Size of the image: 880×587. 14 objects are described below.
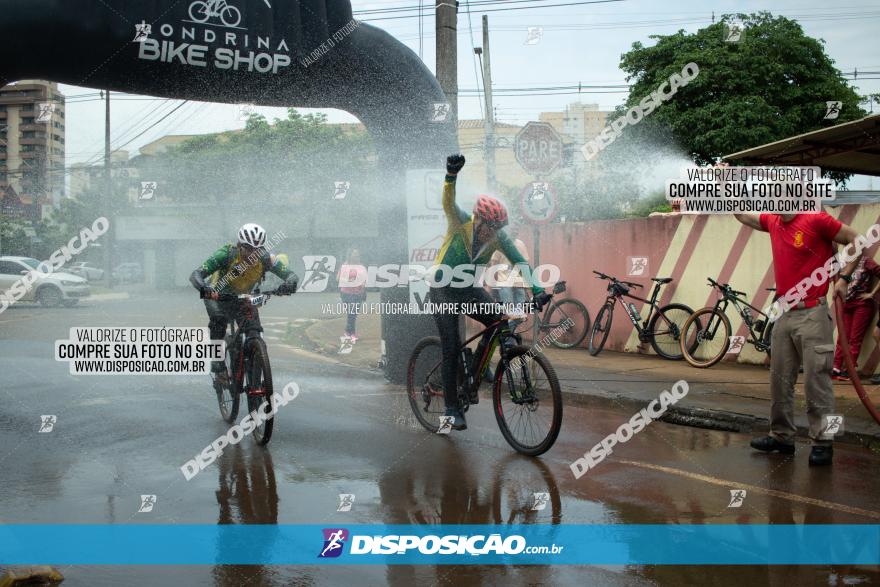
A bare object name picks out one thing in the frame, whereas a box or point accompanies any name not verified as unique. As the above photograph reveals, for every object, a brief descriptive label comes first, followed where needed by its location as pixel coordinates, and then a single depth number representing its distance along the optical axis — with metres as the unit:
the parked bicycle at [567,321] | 13.51
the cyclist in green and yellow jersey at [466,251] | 6.88
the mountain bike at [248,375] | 7.08
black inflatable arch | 8.07
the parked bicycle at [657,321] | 12.08
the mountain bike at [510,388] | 6.48
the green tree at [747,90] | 33.88
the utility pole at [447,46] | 11.30
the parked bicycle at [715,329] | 11.03
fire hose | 6.59
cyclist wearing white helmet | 7.55
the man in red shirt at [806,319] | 6.35
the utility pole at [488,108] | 27.05
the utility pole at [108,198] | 35.22
